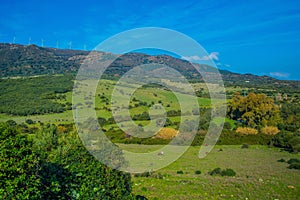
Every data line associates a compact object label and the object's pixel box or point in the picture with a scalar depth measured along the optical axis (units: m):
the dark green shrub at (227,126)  55.41
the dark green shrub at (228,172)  22.69
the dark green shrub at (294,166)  25.11
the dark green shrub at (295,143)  35.16
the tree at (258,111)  55.66
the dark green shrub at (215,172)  23.38
